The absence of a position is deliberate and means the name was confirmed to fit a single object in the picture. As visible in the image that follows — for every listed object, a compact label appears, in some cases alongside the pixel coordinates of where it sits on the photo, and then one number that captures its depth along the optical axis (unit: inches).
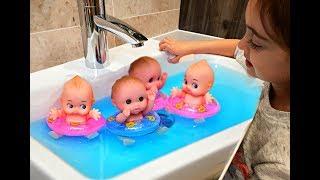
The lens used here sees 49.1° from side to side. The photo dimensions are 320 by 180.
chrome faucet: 32.3
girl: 17.4
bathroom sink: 22.4
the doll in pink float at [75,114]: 29.8
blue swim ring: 29.9
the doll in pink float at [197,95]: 33.5
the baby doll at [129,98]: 30.2
